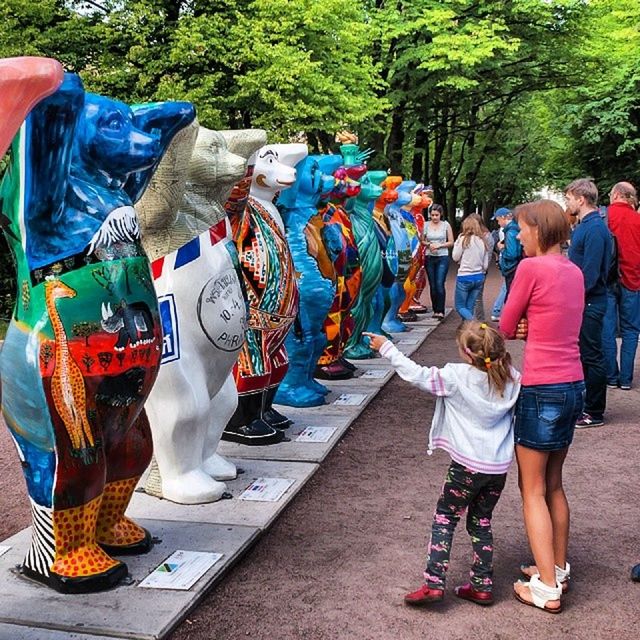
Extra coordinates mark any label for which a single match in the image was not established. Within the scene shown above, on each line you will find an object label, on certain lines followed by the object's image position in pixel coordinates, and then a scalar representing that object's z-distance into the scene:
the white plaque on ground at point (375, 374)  7.72
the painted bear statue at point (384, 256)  8.62
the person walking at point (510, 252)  9.17
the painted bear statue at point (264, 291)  5.00
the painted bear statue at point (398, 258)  9.73
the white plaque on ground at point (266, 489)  4.36
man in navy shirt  5.83
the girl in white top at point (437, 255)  11.58
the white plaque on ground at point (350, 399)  6.61
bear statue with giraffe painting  2.84
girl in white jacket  3.10
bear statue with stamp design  3.93
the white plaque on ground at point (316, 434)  5.53
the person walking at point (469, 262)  9.66
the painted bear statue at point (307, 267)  6.05
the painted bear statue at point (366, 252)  7.62
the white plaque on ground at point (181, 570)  3.28
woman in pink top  3.19
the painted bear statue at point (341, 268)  6.70
